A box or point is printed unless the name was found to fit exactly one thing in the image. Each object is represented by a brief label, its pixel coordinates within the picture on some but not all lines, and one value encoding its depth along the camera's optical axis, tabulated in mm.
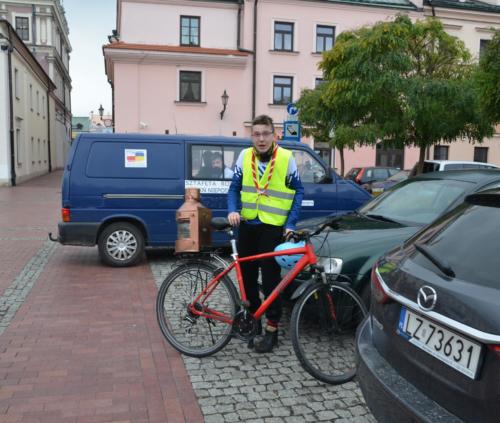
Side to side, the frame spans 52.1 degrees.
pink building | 28531
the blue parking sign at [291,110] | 12141
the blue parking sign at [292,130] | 11070
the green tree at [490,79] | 8078
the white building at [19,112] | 24781
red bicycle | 3928
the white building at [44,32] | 48438
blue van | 7355
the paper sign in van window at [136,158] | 7469
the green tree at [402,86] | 11312
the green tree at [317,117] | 13195
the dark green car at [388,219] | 4504
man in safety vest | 4254
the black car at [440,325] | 1932
